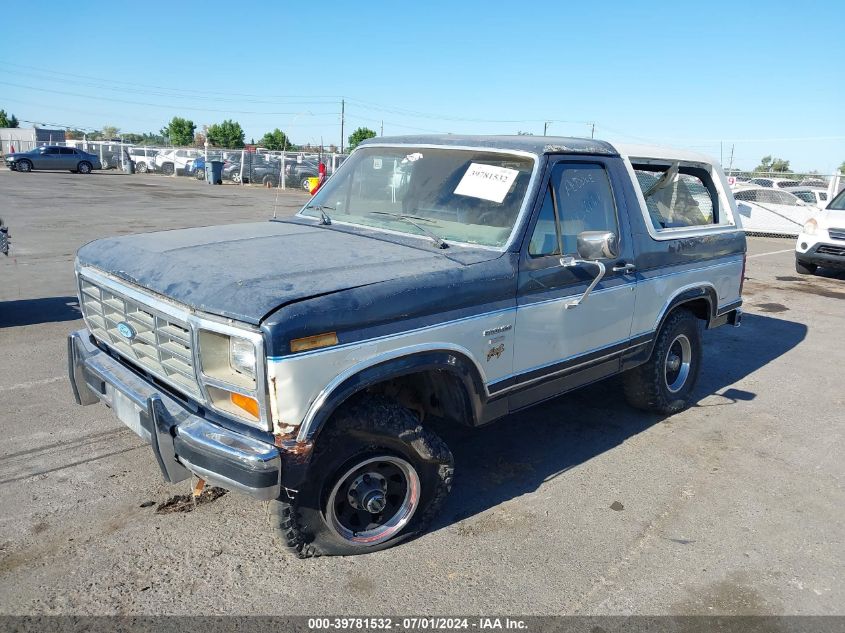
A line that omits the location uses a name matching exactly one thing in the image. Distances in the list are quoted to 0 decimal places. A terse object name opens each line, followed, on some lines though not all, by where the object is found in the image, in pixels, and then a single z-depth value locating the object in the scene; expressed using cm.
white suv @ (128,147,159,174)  4175
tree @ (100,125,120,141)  11179
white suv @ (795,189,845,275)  1159
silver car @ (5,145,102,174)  3500
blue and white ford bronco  284
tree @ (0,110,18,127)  9200
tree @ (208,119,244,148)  7344
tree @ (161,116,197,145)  7806
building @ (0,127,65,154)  6200
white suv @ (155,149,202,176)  3944
